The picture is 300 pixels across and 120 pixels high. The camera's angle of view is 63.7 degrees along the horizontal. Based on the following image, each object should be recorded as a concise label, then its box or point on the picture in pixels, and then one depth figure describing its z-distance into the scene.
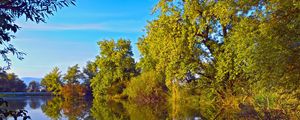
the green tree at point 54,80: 44.31
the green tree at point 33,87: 58.32
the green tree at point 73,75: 43.63
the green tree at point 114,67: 33.21
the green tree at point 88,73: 44.43
